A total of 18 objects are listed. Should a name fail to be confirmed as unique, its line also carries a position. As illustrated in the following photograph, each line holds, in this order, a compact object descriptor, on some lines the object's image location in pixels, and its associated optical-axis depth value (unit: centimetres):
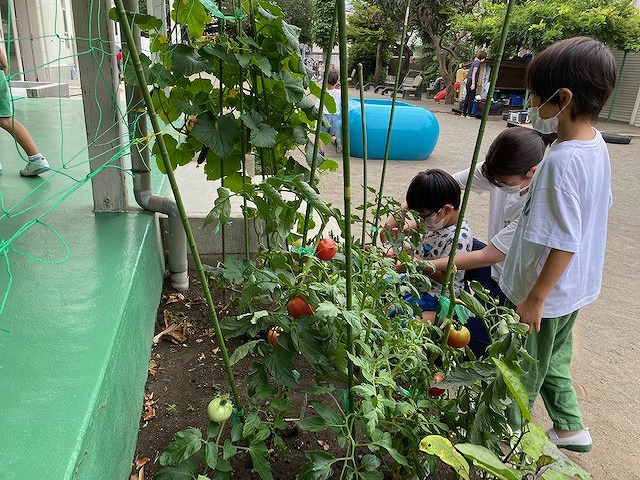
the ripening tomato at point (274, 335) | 147
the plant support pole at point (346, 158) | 95
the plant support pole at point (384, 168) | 170
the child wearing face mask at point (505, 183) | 205
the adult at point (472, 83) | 1428
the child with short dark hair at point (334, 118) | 703
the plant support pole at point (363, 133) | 153
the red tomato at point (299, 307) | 129
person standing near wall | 283
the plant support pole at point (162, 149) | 88
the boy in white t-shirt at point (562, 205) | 154
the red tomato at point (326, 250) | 155
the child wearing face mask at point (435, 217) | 222
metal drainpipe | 222
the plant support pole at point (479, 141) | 117
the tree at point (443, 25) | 1815
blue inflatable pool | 748
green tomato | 122
